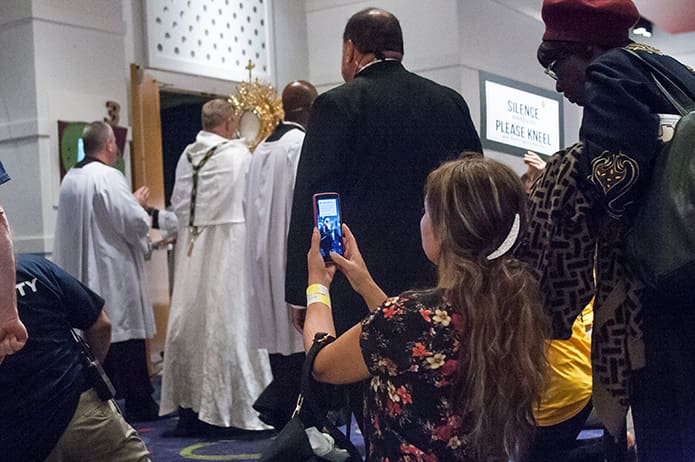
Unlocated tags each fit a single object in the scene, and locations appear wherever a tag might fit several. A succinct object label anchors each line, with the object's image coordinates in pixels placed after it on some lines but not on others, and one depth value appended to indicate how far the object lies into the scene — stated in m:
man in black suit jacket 2.52
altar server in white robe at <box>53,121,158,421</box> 5.00
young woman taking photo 1.66
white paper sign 6.59
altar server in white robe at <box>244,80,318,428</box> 3.98
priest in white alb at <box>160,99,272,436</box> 4.50
